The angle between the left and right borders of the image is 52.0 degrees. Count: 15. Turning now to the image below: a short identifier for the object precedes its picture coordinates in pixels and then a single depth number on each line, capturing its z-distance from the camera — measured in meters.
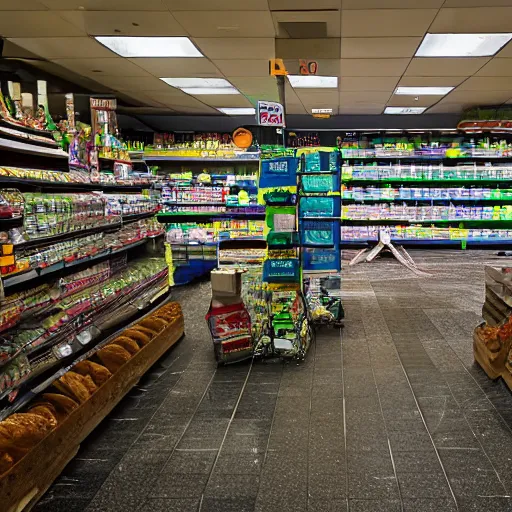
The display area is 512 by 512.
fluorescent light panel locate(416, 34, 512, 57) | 5.14
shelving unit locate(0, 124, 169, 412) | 2.74
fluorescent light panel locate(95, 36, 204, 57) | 5.29
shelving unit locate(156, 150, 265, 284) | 9.00
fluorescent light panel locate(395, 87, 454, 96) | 8.02
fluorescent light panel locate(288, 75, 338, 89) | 7.18
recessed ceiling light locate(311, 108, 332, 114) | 10.35
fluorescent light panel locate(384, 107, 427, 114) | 10.21
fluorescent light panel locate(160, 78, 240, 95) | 7.34
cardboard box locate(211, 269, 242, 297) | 4.32
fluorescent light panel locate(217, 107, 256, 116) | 10.06
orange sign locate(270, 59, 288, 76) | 5.53
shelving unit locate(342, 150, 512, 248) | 10.96
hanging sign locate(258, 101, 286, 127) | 4.98
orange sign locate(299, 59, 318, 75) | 5.72
